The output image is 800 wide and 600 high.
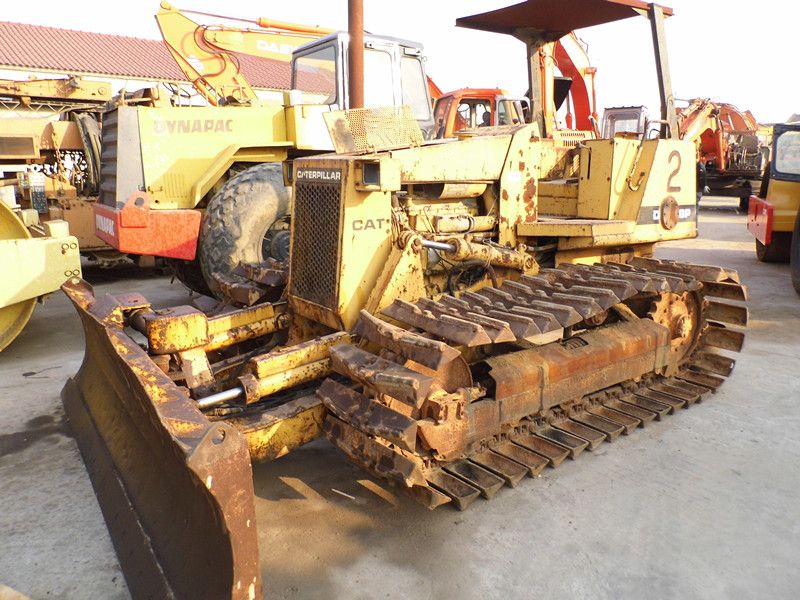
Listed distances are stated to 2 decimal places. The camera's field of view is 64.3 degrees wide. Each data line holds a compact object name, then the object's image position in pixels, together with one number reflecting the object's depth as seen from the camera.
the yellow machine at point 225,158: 6.02
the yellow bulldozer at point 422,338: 2.60
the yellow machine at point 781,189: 9.03
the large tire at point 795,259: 7.44
